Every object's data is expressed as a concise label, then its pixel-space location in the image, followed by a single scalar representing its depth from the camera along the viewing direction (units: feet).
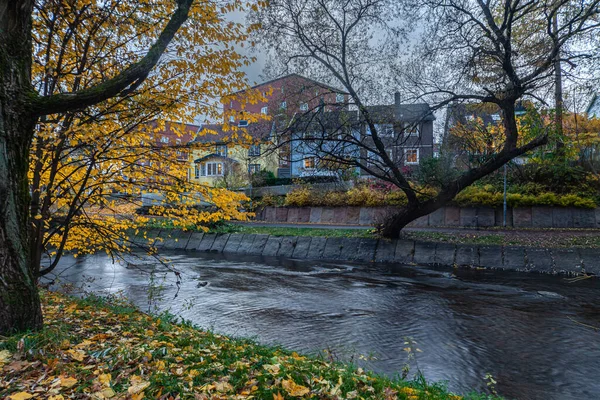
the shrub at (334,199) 68.08
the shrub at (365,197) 64.34
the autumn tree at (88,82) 13.16
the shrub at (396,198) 61.00
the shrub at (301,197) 71.41
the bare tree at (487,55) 34.73
